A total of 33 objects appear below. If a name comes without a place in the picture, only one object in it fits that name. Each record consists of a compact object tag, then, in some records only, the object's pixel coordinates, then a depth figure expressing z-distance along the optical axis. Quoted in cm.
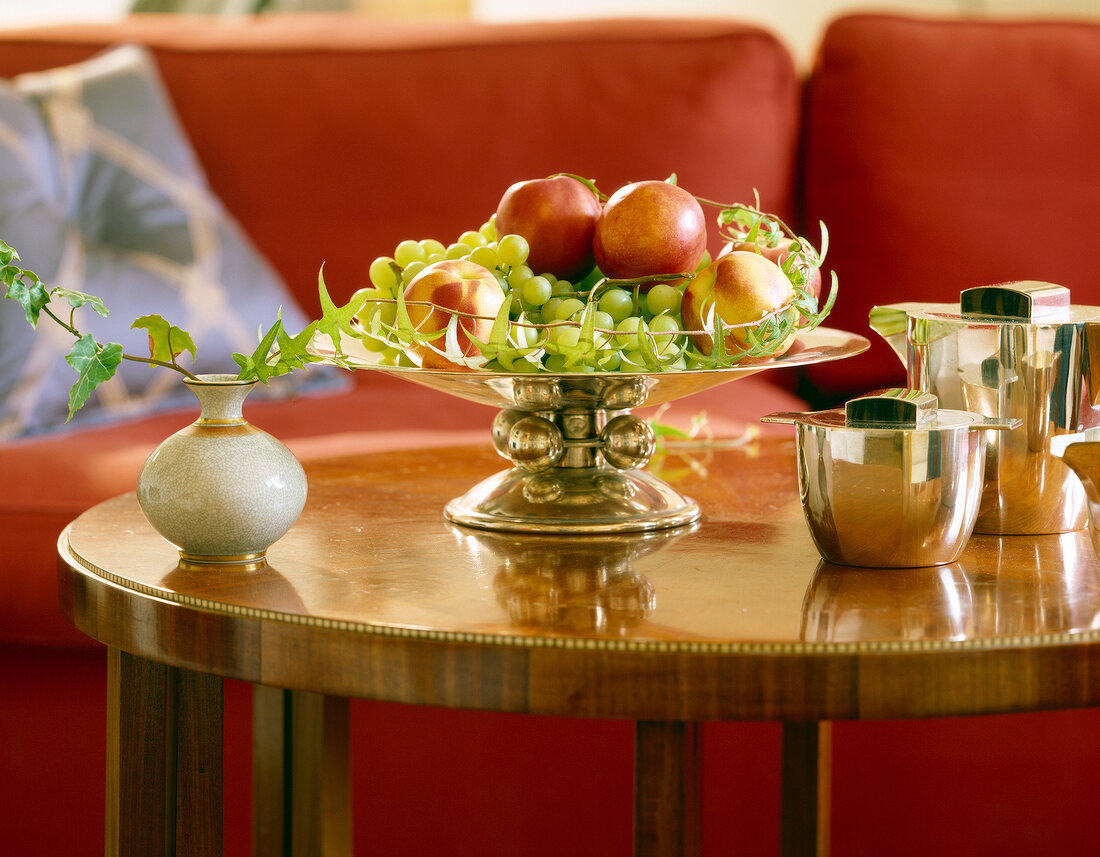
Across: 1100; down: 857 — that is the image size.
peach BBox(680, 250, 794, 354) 210
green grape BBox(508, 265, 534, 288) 213
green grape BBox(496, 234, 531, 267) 212
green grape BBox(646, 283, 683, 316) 212
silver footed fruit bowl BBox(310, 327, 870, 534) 214
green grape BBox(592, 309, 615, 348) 207
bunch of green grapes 207
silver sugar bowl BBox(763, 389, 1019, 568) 200
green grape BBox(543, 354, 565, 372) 208
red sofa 334
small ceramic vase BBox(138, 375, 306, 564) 202
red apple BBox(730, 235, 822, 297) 216
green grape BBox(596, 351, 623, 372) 207
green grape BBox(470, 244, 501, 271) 214
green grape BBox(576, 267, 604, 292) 218
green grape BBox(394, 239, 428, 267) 222
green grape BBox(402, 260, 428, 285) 217
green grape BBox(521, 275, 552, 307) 212
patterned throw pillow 302
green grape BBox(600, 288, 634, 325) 211
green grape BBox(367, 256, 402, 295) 220
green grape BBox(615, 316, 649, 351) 207
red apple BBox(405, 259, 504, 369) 208
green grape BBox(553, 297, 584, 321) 210
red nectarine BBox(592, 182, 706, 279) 212
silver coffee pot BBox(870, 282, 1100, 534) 208
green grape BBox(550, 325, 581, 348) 206
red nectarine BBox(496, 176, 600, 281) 215
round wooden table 189
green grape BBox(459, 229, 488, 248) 221
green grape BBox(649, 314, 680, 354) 208
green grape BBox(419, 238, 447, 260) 222
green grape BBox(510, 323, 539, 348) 208
